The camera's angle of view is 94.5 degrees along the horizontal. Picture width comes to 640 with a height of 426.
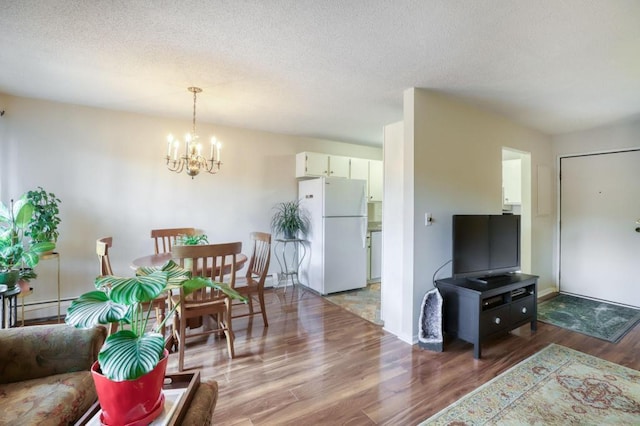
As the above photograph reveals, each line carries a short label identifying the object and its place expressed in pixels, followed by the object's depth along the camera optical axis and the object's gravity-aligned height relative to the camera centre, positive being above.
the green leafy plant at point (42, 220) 2.81 -0.06
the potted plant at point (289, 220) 4.47 -0.08
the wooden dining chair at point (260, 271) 3.04 -0.63
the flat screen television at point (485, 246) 2.79 -0.30
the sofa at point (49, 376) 1.20 -0.79
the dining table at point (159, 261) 2.62 -0.44
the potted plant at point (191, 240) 2.64 -0.24
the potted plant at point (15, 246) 2.38 -0.27
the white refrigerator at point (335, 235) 4.23 -0.29
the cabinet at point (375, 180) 5.07 +0.61
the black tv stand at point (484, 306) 2.57 -0.84
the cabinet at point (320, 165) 4.57 +0.79
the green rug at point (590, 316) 3.10 -1.19
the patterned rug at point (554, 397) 1.80 -1.23
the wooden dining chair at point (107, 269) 2.34 -0.44
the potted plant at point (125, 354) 0.89 -0.43
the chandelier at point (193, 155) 2.89 +0.62
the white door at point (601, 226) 3.83 -0.14
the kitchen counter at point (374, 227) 4.87 -0.20
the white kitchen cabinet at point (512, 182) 4.60 +0.54
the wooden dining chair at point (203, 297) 2.29 -0.70
